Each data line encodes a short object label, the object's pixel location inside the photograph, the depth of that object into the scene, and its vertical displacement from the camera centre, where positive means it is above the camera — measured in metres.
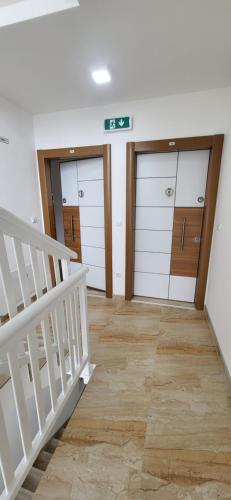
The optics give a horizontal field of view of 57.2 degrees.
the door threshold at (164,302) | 2.84 -1.47
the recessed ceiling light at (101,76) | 1.83 +1.01
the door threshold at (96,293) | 3.20 -1.50
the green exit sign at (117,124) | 2.47 +0.79
